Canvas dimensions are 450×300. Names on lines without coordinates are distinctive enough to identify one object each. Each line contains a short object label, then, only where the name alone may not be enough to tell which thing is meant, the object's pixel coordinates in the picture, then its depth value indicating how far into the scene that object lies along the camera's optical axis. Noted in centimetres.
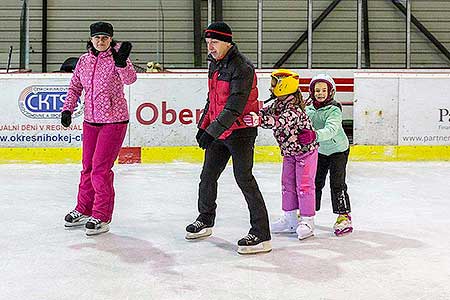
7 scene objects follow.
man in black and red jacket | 555
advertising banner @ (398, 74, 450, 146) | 1294
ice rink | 494
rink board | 1227
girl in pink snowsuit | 614
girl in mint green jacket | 641
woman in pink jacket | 657
